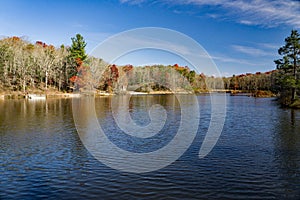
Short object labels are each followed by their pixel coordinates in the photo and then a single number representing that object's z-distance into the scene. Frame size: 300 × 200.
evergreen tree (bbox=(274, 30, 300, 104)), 50.24
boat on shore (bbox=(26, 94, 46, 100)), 75.09
